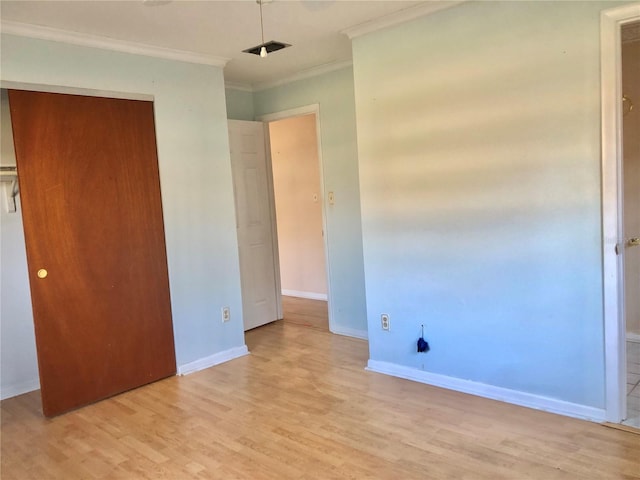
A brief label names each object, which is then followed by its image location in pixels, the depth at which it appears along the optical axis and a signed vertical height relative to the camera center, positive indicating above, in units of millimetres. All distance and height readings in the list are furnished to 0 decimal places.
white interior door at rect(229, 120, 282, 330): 4746 -177
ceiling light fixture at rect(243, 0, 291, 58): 2520 +858
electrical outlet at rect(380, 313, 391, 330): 3460 -893
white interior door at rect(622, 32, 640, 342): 3715 +50
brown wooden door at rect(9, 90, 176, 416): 2992 -181
